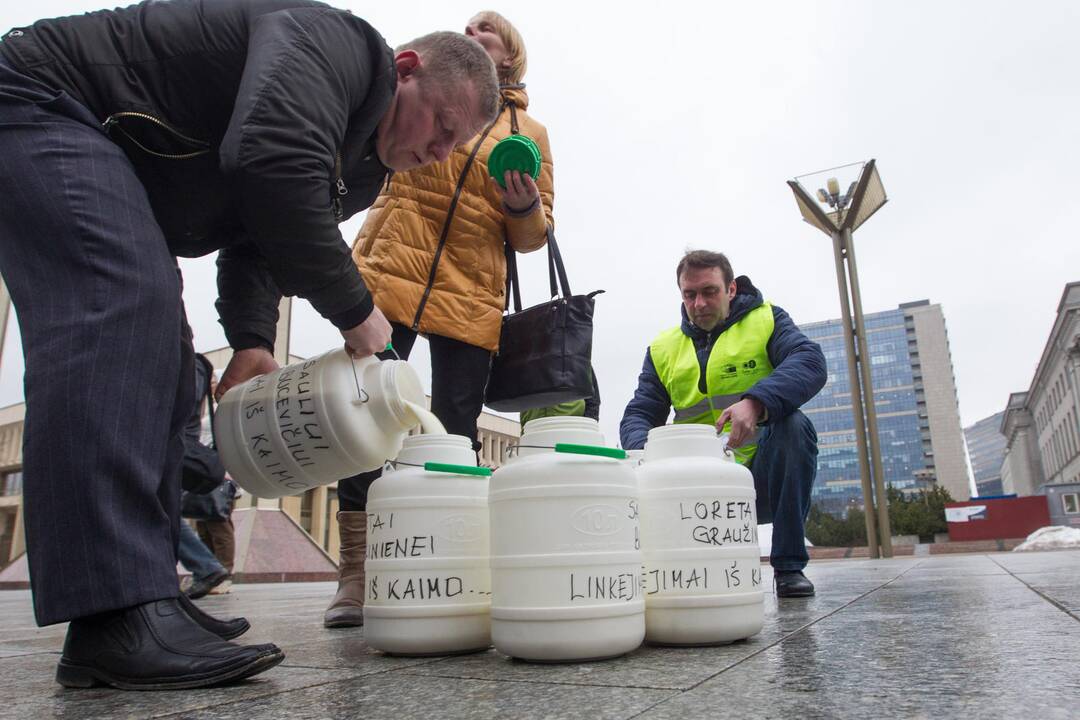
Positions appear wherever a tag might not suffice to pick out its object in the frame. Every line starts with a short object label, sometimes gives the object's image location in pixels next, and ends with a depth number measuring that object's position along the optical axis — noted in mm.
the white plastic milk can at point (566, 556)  1457
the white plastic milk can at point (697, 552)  1641
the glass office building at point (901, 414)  103938
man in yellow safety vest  2957
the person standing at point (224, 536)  5848
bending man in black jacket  1305
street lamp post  9242
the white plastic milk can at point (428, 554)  1665
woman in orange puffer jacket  2594
